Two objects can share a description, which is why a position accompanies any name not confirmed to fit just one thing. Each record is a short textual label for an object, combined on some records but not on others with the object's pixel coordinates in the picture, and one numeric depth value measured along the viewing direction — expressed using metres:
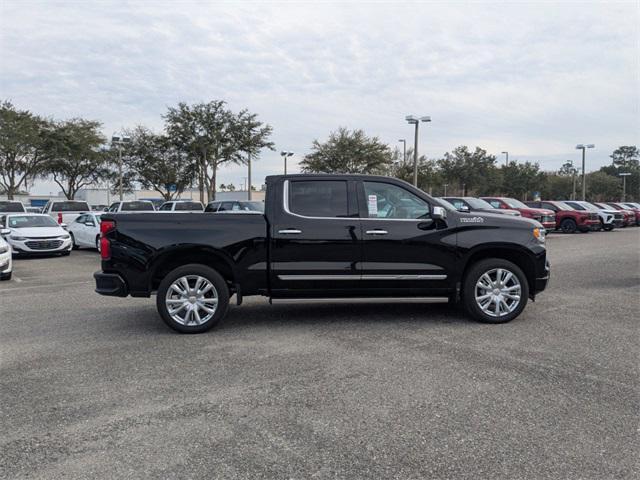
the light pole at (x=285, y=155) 41.72
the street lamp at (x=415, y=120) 30.02
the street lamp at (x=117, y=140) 30.62
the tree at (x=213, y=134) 38.44
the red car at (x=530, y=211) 25.39
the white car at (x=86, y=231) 18.70
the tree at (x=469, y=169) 60.03
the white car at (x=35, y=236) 16.88
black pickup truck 6.66
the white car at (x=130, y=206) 21.99
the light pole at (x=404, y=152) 47.19
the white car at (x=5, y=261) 11.65
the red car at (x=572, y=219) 27.84
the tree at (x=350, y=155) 43.03
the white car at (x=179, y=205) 24.14
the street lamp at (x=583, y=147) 43.62
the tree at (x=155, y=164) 42.12
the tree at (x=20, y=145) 36.97
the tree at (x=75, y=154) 40.81
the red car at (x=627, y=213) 34.38
